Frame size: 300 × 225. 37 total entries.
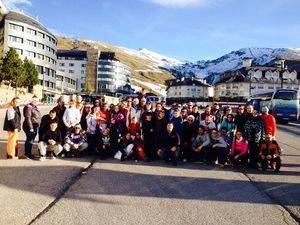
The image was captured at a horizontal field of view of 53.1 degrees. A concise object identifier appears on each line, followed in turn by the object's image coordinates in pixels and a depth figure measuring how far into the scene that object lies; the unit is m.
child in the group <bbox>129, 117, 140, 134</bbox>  9.67
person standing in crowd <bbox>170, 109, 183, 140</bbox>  9.27
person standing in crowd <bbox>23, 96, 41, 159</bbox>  8.85
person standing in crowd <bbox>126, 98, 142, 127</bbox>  9.84
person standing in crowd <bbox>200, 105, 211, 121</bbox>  9.84
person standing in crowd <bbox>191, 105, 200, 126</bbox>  10.32
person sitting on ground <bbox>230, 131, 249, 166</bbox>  8.92
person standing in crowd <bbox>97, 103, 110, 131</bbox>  9.70
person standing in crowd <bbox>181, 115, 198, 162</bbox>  9.41
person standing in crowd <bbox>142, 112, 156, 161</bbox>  9.29
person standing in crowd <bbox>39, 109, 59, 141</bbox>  9.00
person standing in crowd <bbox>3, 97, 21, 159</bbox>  8.63
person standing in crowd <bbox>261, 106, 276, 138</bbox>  9.07
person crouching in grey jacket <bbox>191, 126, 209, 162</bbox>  9.18
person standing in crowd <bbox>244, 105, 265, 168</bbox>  8.83
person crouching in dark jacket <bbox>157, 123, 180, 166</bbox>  8.98
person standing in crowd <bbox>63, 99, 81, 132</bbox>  9.44
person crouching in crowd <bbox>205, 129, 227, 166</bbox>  9.01
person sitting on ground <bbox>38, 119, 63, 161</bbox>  8.76
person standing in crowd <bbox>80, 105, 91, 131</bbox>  9.86
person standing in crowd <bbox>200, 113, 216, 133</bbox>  9.57
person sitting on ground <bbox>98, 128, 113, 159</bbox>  9.34
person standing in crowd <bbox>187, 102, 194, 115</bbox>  10.63
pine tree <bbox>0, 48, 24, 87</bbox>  44.18
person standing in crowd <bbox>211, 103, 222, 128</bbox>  10.50
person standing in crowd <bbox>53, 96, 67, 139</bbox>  9.37
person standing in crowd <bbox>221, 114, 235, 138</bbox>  9.76
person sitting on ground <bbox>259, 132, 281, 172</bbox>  8.56
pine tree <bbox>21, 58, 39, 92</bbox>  53.86
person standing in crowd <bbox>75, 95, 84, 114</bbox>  9.91
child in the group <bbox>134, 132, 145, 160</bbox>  9.17
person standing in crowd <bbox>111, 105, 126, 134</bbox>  9.81
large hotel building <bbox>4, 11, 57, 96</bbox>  68.74
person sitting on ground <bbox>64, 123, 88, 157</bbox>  9.18
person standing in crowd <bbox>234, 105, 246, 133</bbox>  9.60
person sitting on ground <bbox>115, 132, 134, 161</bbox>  9.14
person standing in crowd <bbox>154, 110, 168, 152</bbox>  9.27
